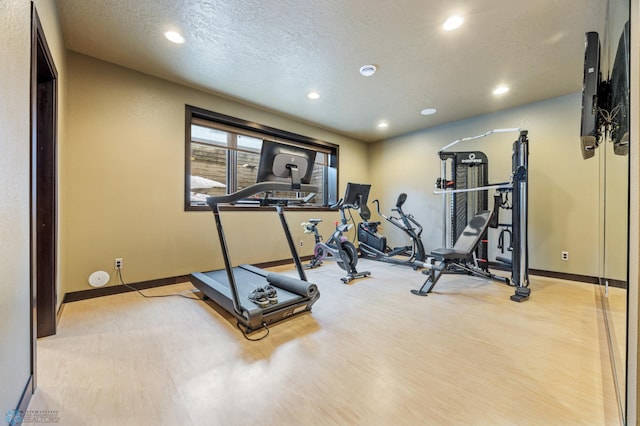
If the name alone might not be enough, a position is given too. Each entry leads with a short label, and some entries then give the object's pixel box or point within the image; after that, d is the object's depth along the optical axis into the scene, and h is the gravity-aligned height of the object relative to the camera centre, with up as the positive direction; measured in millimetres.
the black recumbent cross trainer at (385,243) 4367 -578
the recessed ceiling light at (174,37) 2412 +1714
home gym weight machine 2955 -343
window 3648 +958
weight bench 3092 -512
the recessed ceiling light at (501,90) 3416 +1727
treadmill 2154 -715
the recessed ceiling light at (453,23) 2188 +1705
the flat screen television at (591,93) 1654 +810
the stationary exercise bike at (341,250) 3715 -594
